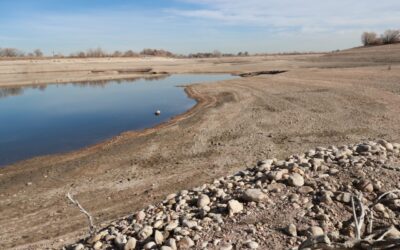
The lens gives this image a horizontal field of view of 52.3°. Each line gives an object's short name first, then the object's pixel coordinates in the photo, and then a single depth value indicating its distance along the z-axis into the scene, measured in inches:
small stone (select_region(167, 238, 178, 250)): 219.9
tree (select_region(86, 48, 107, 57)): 5944.9
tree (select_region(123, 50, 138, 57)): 6490.2
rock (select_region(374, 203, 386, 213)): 233.8
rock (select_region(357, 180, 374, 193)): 254.5
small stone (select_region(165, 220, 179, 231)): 241.1
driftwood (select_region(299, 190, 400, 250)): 172.9
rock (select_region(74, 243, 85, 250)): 256.3
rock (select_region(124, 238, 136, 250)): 232.8
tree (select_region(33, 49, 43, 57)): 5994.1
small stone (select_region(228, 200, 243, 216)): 245.4
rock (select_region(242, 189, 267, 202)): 252.8
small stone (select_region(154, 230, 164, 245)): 230.5
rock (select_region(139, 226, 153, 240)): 238.8
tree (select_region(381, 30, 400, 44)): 3227.9
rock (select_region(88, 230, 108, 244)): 258.6
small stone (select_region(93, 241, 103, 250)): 248.1
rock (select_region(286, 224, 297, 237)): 218.4
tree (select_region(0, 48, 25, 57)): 5667.3
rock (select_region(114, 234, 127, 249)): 239.6
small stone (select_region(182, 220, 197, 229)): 237.6
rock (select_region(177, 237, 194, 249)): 220.4
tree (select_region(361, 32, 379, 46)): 3533.5
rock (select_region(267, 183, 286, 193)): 263.6
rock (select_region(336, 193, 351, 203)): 242.4
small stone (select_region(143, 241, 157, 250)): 226.7
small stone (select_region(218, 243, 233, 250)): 212.8
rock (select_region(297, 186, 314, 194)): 257.8
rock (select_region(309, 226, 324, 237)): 213.9
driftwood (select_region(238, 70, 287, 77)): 2008.4
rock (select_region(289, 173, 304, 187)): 266.5
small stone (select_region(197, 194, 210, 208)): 267.4
